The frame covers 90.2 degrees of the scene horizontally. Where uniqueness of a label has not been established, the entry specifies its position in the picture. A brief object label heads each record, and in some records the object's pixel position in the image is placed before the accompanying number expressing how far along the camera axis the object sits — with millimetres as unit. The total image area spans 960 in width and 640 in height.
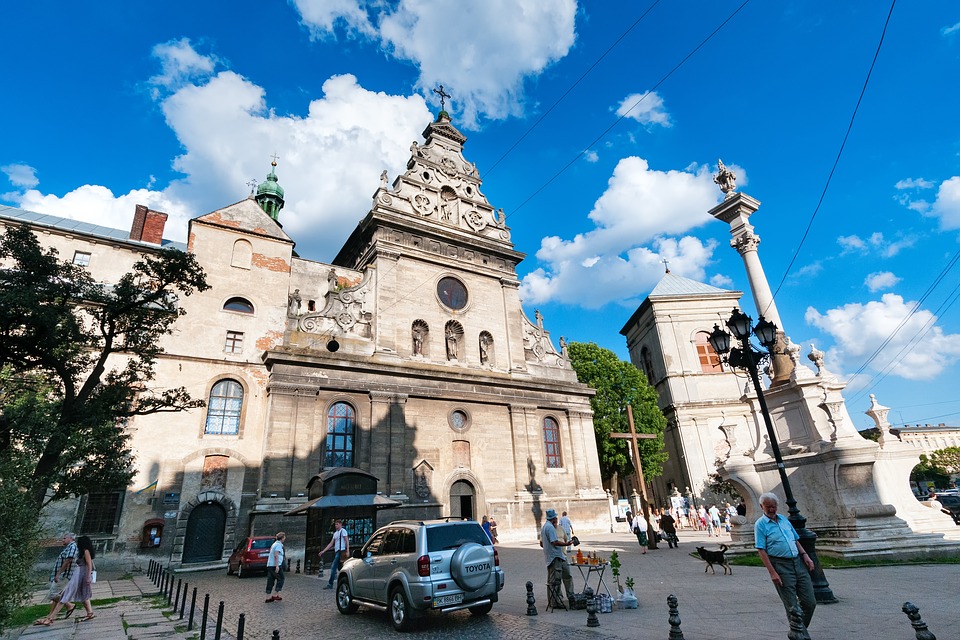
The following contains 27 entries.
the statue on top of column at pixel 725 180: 16652
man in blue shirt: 5422
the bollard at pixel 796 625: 4555
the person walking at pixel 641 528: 17359
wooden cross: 17531
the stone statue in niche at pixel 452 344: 26922
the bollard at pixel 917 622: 3880
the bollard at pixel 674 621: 5320
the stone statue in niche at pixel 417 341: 26100
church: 19391
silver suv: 7430
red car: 15539
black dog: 10391
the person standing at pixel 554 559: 8227
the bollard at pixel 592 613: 6750
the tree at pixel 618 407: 31609
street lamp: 7859
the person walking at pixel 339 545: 11889
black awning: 15156
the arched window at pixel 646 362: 38966
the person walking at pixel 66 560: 11616
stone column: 14359
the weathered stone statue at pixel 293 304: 22859
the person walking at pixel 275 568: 10617
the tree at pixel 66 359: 12188
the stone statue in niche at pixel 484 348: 27891
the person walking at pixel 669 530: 17656
